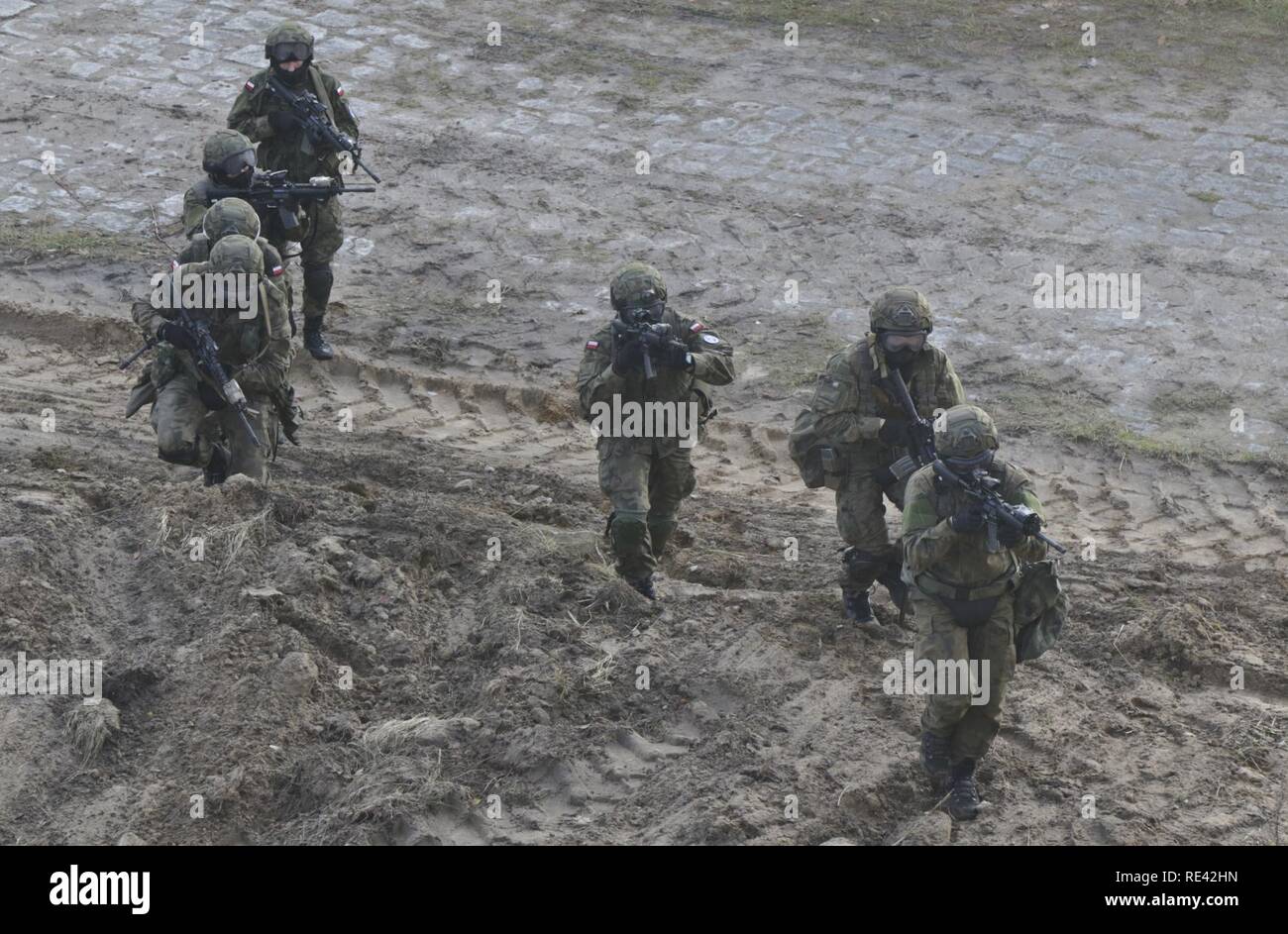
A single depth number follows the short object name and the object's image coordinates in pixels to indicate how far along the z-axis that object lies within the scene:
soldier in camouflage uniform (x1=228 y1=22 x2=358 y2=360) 21.56
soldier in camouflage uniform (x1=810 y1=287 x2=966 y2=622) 15.55
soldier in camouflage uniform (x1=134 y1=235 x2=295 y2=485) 18.05
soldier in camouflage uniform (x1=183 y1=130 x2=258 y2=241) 20.06
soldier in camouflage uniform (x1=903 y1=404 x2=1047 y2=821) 13.13
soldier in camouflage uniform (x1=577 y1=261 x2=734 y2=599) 16.22
